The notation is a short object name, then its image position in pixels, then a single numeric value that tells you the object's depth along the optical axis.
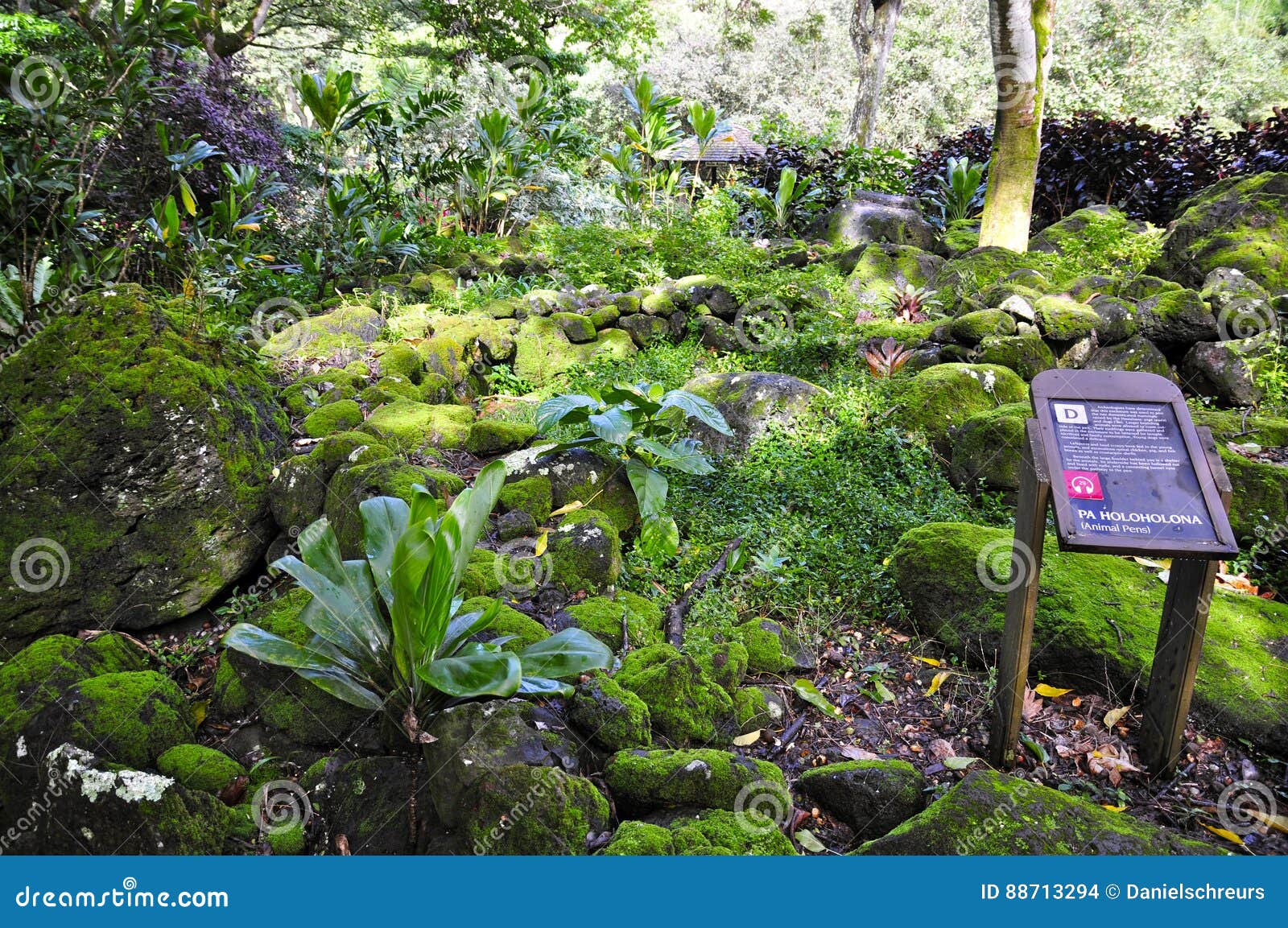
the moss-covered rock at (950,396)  4.69
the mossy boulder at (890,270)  7.19
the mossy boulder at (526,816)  2.02
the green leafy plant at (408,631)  2.17
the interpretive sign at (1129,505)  2.26
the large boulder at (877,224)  8.80
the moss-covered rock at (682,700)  2.61
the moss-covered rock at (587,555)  3.33
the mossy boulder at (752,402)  4.63
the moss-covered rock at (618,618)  2.99
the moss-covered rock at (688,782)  2.25
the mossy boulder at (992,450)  4.25
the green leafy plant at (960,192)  9.38
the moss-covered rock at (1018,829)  2.03
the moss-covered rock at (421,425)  4.32
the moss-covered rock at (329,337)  5.55
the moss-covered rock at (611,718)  2.42
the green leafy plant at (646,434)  3.70
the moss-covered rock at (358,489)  3.19
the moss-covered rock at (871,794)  2.35
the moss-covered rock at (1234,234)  6.01
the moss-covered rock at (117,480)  2.98
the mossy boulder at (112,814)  2.03
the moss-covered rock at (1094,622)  2.82
